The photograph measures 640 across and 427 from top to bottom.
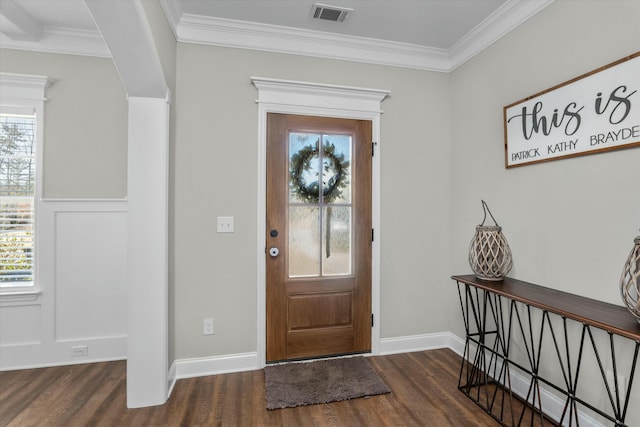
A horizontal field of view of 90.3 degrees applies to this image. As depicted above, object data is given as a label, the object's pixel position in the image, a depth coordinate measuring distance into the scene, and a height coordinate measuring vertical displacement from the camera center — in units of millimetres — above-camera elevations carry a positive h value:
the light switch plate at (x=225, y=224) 2500 -74
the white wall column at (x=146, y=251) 2018 -233
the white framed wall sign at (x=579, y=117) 1562 +563
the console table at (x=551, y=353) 1541 -815
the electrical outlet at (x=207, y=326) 2467 -863
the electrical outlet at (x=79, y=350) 2600 -1117
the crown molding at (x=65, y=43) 2537 +1388
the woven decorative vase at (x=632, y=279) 1304 -263
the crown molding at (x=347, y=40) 2273 +1415
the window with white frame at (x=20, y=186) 2551 +228
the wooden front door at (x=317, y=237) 2598 -183
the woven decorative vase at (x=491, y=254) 2098 -257
